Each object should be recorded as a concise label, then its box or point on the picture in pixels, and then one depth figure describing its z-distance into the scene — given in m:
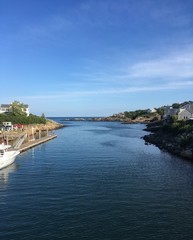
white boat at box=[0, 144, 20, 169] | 29.38
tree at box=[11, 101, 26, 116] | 87.29
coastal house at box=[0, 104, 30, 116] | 100.77
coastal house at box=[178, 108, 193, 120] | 70.83
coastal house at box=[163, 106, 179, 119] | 90.48
